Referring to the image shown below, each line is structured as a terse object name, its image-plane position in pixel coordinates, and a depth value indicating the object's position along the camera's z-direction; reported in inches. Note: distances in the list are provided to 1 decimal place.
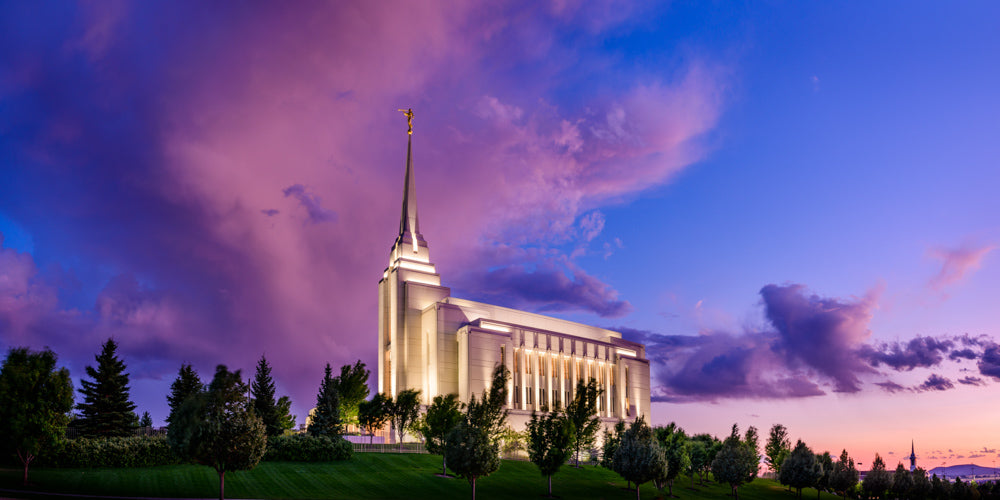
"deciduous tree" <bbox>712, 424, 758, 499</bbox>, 2603.3
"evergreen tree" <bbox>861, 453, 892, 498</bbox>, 3198.8
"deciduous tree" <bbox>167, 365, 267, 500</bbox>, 1534.2
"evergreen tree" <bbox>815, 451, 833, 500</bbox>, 3043.8
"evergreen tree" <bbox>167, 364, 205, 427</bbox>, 2751.0
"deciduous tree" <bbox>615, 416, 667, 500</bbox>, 2098.9
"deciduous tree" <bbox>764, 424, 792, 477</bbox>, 3978.8
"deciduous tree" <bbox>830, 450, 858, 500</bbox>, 3088.1
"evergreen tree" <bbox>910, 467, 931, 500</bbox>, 3169.3
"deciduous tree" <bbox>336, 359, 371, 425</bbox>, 3179.4
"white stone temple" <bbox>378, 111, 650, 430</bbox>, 3612.2
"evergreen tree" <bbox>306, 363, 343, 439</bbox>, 2496.3
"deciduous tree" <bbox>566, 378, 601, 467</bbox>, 2449.6
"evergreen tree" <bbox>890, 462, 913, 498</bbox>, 3164.4
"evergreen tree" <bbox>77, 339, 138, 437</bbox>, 2274.9
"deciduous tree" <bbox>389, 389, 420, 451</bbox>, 3127.5
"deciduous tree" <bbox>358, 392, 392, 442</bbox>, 3085.6
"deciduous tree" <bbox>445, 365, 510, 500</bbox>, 1888.5
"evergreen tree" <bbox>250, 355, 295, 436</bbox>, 2499.8
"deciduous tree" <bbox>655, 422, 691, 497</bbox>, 2274.9
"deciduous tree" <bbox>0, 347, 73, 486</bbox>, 1688.0
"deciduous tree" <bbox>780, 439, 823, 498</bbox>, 2967.5
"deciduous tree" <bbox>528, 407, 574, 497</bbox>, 2143.2
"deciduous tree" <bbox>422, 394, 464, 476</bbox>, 2385.6
